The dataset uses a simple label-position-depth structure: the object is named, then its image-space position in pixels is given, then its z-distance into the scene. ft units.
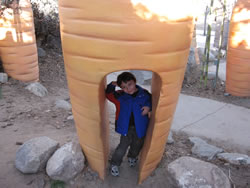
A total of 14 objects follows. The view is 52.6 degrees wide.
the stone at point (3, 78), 16.21
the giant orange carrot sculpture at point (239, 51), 15.87
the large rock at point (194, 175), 7.11
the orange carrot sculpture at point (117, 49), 5.51
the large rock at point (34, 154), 7.77
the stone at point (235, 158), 8.93
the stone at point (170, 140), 10.42
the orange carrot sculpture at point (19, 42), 15.39
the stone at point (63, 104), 14.02
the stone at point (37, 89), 16.03
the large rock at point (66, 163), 7.66
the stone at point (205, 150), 9.46
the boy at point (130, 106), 7.64
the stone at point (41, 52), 23.98
